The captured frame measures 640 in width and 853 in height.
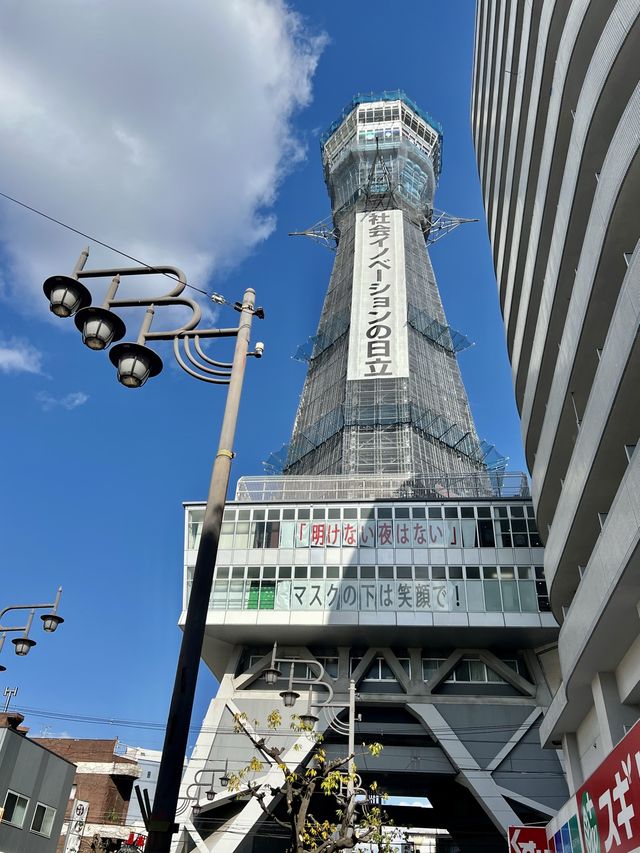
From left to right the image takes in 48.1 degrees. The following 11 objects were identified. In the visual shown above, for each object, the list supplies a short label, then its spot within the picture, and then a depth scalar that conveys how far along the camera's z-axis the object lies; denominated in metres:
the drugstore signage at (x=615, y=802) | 12.41
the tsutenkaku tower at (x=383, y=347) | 69.62
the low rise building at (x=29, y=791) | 26.64
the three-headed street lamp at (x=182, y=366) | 6.74
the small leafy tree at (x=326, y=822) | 13.82
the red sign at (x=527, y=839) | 21.48
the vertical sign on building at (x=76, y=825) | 52.21
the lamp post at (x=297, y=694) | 18.23
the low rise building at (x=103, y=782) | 56.94
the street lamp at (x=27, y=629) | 21.84
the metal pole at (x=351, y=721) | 23.20
